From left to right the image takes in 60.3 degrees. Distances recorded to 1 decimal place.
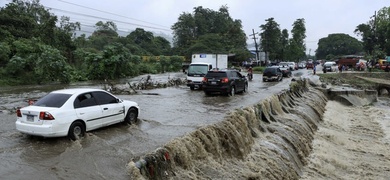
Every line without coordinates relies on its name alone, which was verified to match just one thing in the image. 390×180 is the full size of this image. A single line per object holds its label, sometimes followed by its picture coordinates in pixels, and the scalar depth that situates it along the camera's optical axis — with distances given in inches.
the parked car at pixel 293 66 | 2306.8
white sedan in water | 342.3
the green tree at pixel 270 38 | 2938.0
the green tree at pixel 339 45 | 5141.2
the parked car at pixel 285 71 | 1632.1
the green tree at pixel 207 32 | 2960.1
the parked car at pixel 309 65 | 2726.4
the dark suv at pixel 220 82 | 794.8
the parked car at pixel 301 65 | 2817.4
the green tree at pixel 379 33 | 2938.0
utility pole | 2778.1
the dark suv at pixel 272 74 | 1352.1
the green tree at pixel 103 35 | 2999.5
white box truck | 954.7
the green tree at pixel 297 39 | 3284.9
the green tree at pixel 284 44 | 3250.5
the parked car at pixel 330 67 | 2070.6
